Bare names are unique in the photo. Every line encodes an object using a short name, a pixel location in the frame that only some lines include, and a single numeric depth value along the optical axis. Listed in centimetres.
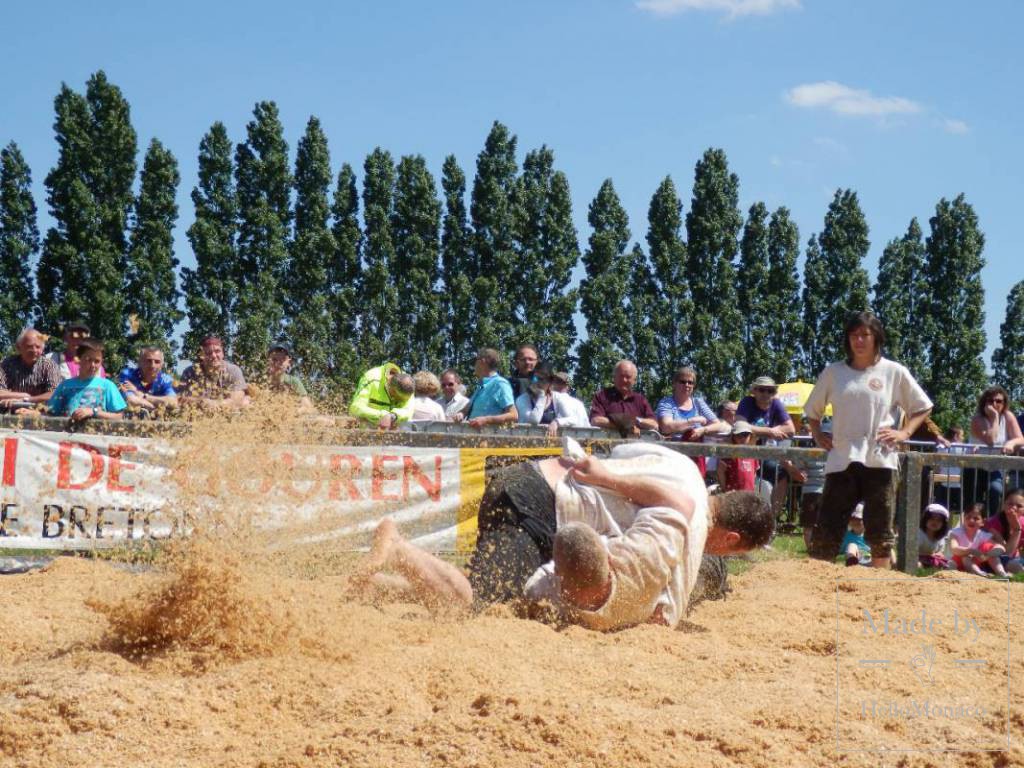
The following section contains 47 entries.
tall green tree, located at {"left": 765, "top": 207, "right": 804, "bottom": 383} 4003
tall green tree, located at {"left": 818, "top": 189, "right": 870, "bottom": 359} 4041
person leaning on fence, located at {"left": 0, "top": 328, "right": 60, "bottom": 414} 941
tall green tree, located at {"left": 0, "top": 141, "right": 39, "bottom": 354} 3203
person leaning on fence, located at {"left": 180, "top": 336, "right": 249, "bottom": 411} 873
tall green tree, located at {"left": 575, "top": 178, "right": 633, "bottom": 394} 3750
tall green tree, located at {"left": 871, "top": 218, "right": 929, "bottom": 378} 4059
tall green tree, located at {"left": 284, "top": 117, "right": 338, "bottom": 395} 3472
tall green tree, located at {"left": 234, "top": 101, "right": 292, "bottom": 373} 3425
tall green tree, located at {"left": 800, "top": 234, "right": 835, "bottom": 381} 4031
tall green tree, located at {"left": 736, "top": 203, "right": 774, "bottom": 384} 3928
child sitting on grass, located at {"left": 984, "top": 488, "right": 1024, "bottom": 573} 916
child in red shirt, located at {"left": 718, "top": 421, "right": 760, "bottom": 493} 952
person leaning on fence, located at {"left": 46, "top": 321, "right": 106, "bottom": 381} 939
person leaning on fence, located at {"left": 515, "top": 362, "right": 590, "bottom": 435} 1044
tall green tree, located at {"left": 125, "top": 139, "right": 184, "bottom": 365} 3306
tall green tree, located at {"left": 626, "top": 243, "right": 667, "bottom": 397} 3819
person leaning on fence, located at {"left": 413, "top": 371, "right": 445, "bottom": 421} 1076
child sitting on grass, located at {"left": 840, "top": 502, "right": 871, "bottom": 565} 856
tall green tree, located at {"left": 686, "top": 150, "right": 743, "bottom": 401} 3825
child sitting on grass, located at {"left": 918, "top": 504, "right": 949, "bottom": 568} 923
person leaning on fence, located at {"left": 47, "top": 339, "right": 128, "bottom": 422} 835
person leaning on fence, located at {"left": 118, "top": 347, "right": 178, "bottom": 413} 883
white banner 780
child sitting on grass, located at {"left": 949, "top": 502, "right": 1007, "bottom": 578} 913
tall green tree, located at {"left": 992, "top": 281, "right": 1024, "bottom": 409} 4194
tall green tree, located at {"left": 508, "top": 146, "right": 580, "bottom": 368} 3719
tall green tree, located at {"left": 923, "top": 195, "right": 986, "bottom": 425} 4041
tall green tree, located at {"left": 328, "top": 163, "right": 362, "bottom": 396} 3500
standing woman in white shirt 748
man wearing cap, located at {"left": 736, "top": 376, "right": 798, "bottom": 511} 1051
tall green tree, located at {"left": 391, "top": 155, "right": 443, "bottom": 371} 3666
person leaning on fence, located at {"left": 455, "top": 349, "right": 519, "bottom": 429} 1016
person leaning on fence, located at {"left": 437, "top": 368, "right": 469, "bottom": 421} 1191
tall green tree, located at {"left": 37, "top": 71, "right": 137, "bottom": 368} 3238
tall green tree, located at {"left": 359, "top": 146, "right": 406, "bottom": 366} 3609
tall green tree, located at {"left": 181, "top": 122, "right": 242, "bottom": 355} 3384
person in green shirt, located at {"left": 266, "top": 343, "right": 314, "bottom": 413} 900
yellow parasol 2331
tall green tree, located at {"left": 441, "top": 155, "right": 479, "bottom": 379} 3712
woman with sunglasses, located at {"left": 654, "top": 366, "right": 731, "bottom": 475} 1042
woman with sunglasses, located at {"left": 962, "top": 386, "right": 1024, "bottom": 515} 1097
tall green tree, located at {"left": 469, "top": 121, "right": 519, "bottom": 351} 3691
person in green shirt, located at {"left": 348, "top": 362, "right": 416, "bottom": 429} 959
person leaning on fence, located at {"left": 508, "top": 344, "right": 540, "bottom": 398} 1095
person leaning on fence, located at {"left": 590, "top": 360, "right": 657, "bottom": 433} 1031
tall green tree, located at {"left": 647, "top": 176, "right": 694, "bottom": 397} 3847
